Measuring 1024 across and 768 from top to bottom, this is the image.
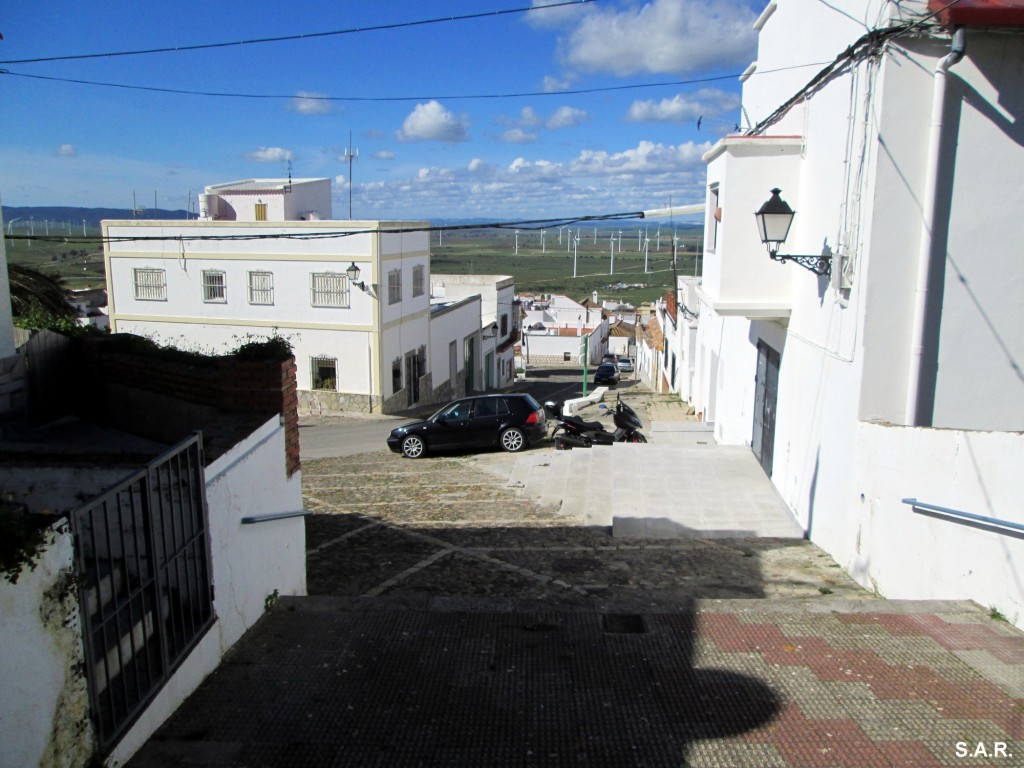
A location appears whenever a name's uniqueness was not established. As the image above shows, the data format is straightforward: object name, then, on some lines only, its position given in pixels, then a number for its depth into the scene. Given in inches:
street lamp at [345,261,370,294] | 921.8
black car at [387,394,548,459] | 660.1
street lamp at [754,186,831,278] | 339.9
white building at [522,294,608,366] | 2640.3
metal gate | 145.6
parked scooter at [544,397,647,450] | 640.4
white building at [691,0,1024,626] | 235.1
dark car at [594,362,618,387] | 1913.1
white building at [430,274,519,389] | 1508.4
